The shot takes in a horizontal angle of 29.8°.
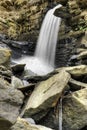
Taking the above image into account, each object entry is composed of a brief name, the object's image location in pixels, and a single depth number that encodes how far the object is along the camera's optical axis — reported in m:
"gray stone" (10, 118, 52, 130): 2.47
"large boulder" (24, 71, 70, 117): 3.05
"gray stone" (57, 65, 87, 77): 3.87
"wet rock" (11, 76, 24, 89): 3.70
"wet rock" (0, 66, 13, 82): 3.79
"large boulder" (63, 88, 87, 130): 3.12
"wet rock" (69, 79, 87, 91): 3.58
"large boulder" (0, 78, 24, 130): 2.25
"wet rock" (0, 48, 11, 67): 4.32
